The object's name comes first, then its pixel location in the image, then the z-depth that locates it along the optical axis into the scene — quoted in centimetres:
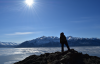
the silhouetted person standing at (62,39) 1107
